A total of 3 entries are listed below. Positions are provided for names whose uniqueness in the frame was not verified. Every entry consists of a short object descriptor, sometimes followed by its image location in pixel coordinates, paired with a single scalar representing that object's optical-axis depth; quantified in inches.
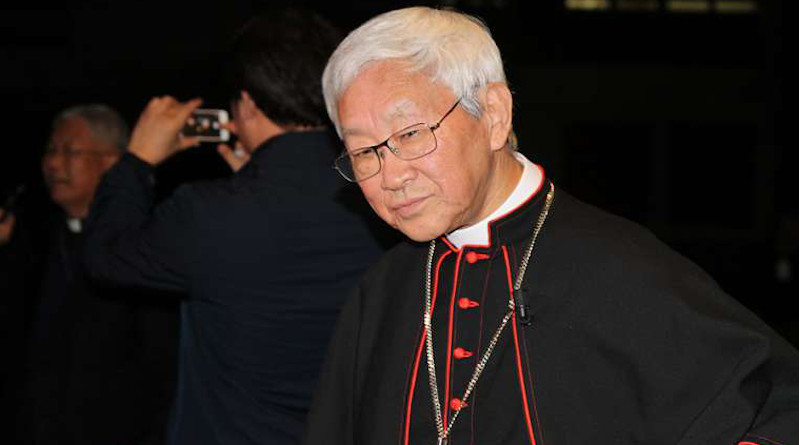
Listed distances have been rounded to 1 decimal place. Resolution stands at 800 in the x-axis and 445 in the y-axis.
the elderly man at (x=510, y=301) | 71.0
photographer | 103.4
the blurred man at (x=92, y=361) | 128.0
